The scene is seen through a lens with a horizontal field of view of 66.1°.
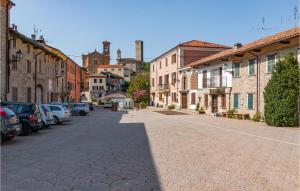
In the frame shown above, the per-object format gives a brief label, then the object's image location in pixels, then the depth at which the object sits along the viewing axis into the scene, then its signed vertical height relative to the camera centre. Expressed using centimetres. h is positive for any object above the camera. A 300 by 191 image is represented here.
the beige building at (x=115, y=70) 6936 +801
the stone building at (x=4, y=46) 1540 +340
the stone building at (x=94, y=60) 7591 +1199
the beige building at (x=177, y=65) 3192 +464
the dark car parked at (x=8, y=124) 775 -98
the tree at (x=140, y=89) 4498 +143
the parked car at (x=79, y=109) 2383 -134
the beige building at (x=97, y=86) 6017 +264
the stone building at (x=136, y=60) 7919 +1249
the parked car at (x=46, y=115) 1172 -101
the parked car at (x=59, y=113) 1472 -110
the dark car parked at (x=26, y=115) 1009 -84
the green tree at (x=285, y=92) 1394 +26
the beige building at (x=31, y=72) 1686 +217
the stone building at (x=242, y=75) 1612 +190
